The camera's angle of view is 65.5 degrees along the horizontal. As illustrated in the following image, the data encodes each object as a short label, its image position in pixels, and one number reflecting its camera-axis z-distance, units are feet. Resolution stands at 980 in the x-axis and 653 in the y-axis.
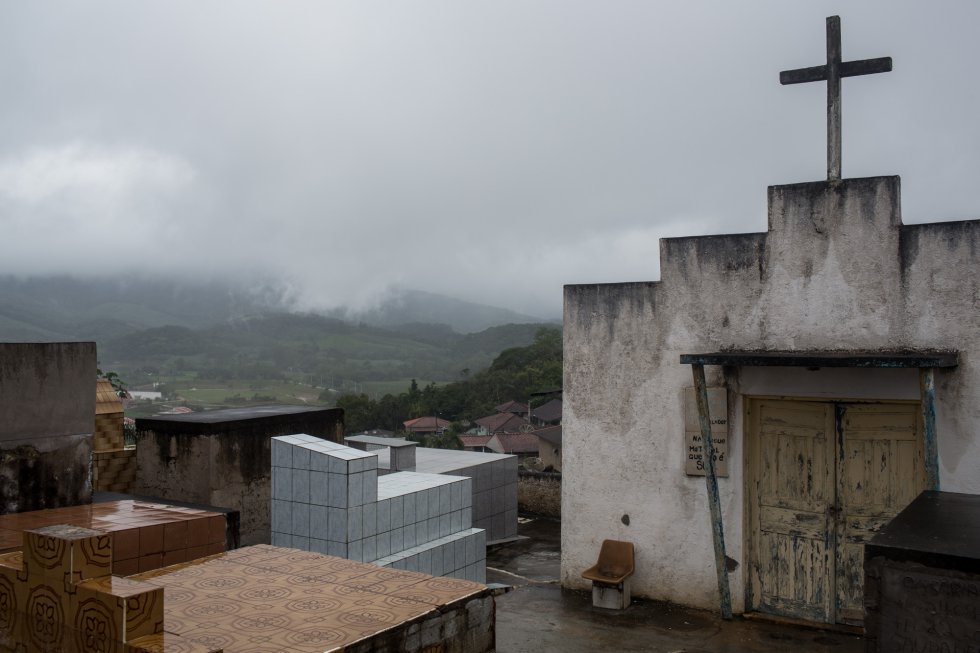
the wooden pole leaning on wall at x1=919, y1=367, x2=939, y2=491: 19.93
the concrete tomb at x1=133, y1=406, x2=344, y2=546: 30.83
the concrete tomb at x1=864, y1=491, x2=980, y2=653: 9.95
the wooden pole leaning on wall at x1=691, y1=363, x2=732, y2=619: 23.27
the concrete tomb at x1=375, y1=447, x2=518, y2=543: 38.51
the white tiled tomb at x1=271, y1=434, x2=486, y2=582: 21.84
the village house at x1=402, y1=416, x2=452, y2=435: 168.45
